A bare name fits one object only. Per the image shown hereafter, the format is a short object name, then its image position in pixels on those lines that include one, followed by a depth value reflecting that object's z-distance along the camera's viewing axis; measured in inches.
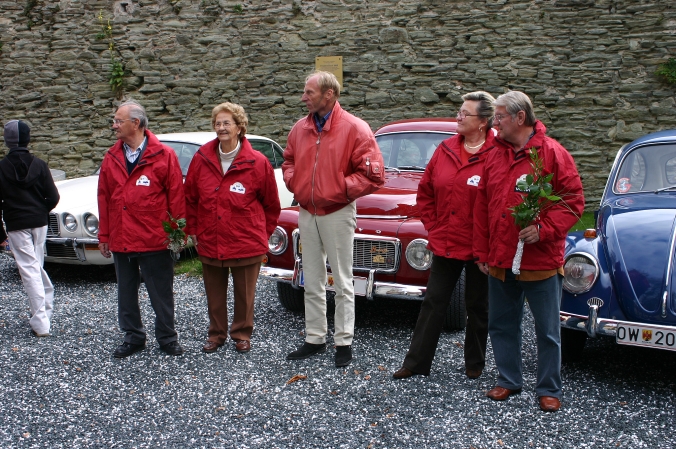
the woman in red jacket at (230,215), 172.9
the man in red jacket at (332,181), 159.3
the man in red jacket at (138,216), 168.2
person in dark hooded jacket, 190.5
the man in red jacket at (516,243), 130.6
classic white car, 240.5
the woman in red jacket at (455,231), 151.9
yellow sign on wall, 432.1
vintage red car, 181.9
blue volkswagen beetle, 140.3
